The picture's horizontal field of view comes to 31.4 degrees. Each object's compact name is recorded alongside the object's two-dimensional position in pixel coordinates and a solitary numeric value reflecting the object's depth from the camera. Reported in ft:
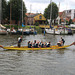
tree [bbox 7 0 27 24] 194.63
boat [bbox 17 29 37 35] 152.56
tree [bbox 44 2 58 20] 251.68
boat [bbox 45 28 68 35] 165.72
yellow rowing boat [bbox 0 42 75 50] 64.90
